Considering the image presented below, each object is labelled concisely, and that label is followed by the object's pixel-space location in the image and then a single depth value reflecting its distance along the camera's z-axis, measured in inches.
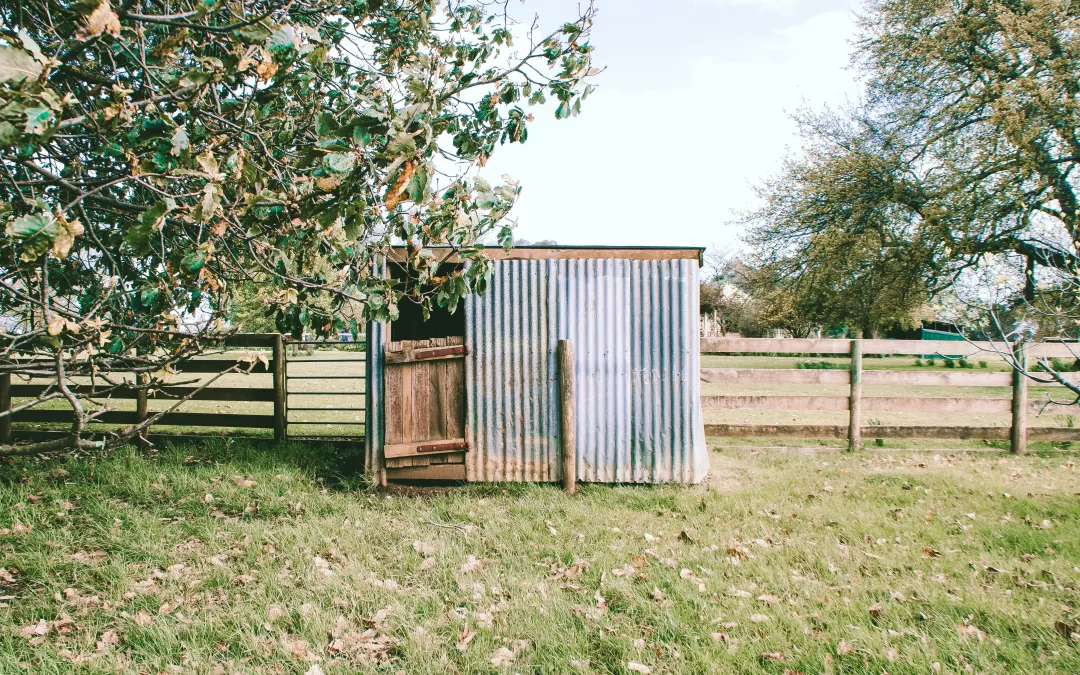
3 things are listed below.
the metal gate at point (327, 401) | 403.7
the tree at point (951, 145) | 539.5
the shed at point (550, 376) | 253.3
